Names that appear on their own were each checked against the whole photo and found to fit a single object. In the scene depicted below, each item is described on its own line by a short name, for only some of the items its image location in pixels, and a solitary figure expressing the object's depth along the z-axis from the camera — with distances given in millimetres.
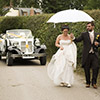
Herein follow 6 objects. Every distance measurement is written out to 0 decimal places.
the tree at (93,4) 65188
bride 9477
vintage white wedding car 15320
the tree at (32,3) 62594
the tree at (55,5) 60781
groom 9078
